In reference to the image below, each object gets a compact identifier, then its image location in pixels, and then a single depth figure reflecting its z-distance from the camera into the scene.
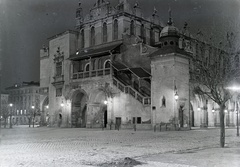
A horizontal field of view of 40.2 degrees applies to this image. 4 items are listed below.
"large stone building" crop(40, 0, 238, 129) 38.09
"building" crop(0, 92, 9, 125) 65.30
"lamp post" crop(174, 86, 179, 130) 35.78
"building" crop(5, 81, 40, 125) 108.06
